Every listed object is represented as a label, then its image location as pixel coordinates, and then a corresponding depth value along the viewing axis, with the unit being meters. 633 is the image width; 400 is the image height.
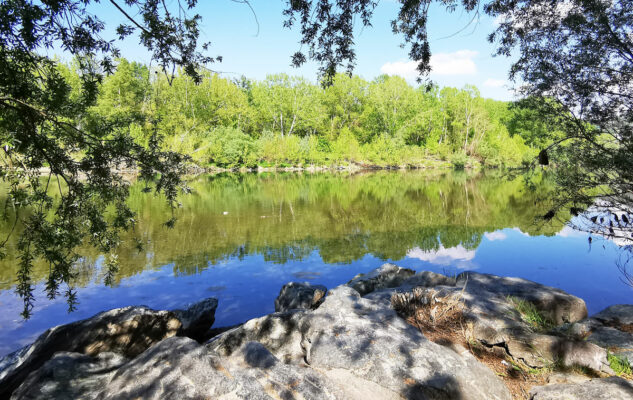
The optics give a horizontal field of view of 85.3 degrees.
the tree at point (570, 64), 6.74
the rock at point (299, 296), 7.93
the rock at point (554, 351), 4.06
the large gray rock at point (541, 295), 6.18
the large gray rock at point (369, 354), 3.46
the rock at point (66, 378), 3.56
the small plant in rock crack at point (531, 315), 5.52
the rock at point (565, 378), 3.88
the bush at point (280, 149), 62.59
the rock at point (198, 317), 7.25
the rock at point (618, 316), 5.63
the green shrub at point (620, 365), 3.94
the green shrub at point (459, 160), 69.94
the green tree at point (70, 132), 4.50
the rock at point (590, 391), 3.24
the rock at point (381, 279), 8.52
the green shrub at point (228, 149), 58.22
